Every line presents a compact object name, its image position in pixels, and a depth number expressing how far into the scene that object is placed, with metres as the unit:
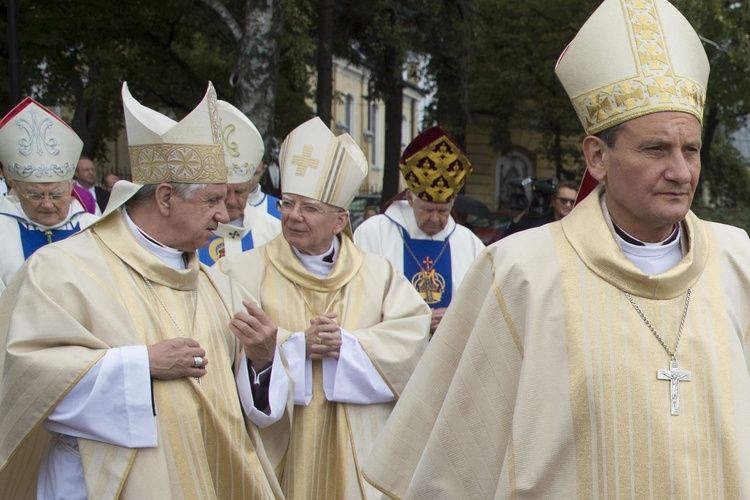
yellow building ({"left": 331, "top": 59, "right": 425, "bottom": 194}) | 40.97
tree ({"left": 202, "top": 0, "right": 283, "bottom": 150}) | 12.25
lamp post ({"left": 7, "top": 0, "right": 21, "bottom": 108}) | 12.16
